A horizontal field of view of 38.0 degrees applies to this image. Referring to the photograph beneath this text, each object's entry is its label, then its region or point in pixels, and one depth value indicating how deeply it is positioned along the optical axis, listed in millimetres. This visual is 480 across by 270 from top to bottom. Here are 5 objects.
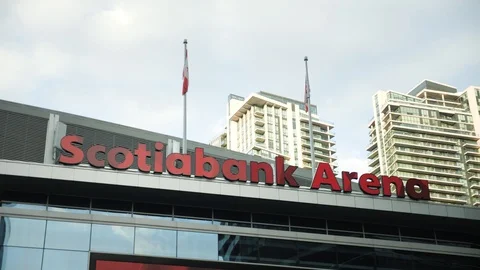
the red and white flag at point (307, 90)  52656
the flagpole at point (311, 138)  47969
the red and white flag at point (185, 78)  48500
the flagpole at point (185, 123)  43909
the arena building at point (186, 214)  37094
